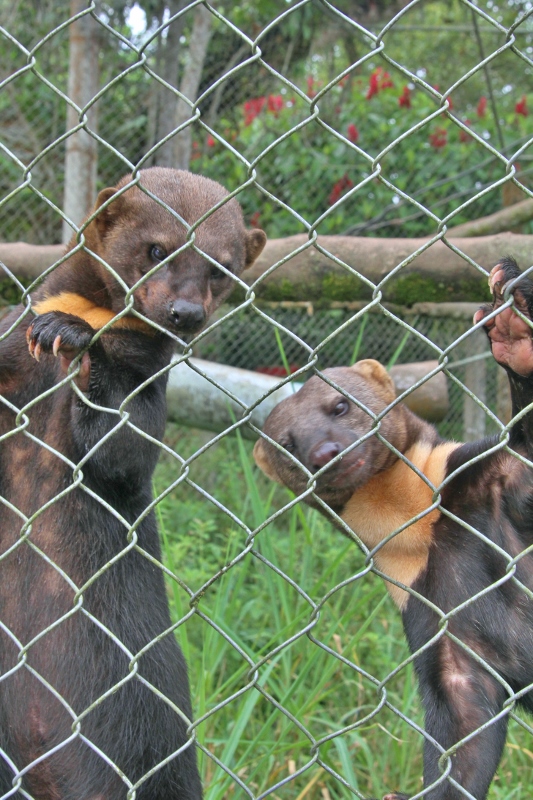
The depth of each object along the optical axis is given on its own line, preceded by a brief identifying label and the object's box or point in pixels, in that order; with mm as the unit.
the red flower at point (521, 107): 7738
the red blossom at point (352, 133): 7132
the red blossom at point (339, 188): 7184
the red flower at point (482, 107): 8086
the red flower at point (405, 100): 7656
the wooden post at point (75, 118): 5391
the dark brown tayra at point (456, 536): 2199
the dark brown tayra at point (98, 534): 2338
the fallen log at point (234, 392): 3941
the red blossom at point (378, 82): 7852
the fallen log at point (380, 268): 3758
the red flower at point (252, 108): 7348
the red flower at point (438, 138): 7608
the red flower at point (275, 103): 7255
